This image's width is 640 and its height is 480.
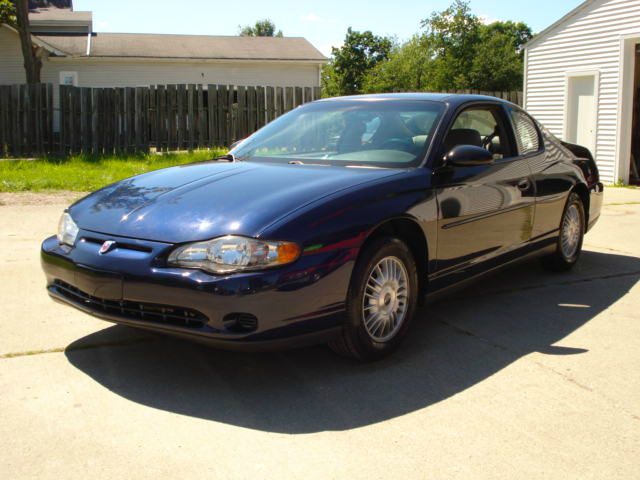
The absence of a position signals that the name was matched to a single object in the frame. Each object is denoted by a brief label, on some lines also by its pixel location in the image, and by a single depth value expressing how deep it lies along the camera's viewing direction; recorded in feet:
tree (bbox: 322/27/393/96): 209.87
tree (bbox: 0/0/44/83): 72.59
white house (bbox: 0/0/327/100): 92.12
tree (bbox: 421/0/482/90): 146.20
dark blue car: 11.45
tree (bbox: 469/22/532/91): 145.69
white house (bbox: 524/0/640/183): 48.37
